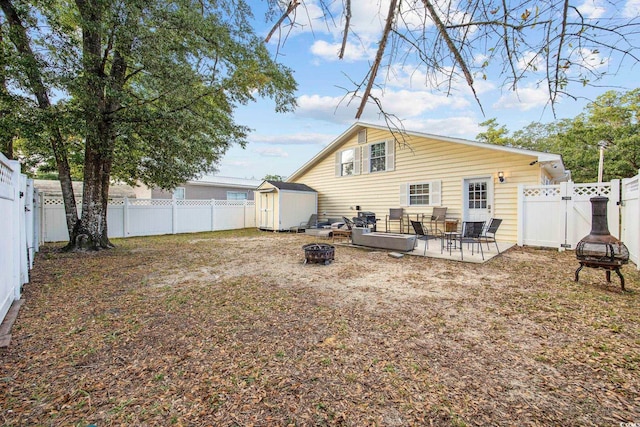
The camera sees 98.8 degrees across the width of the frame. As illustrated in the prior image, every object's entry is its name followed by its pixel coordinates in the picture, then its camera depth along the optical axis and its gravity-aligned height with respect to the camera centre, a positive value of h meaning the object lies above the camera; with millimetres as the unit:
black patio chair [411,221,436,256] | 6864 -494
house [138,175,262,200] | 18109 +1375
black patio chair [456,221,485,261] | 6145 -486
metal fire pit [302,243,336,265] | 5988 -984
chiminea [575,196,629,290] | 3824 -576
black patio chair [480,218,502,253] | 6820 -442
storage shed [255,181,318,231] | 13039 +257
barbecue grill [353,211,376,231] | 10608 -440
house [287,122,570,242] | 8398 +1255
